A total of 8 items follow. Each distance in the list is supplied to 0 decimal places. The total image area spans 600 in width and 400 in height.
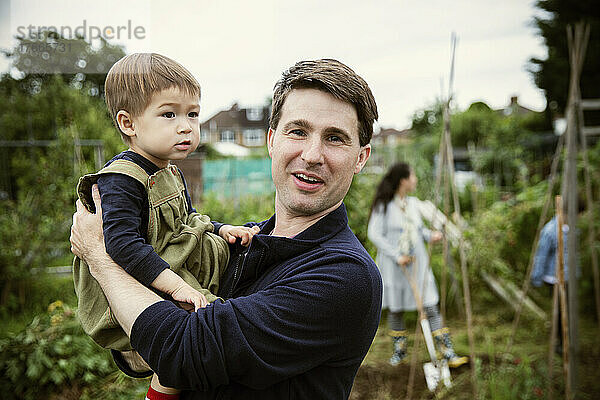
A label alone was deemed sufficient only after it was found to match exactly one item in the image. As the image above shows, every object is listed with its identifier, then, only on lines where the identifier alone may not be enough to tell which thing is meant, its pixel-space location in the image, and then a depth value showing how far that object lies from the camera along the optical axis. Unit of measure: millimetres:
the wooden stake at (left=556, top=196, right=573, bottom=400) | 3175
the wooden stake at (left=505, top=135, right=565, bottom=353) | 3626
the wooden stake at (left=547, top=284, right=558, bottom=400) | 3277
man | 908
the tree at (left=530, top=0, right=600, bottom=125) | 11531
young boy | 987
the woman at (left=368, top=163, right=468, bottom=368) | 4465
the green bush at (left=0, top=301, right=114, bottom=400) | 3543
